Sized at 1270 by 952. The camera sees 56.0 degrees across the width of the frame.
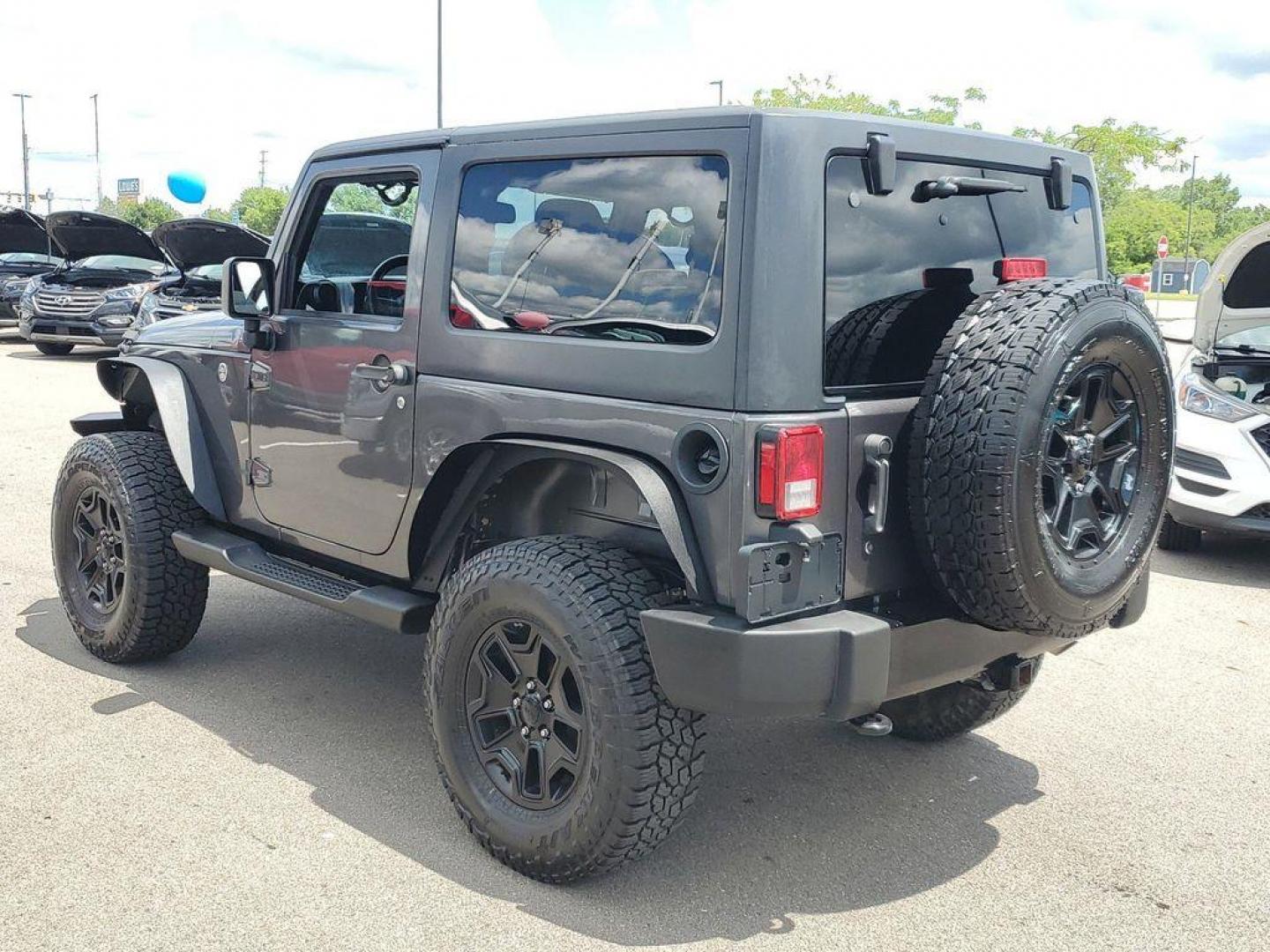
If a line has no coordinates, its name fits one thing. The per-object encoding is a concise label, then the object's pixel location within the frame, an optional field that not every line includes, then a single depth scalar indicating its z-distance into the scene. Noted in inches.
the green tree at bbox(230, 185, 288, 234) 2741.1
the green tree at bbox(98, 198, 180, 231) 3176.7
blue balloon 694.5
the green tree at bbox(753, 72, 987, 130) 1446.9
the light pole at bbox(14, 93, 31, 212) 3043.8
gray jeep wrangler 111.1
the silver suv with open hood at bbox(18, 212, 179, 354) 650.2
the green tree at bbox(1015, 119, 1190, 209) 1352.1
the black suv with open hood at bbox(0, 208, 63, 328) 780.0
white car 254.2
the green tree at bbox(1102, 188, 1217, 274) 2352.4
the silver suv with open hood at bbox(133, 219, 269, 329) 525.0
